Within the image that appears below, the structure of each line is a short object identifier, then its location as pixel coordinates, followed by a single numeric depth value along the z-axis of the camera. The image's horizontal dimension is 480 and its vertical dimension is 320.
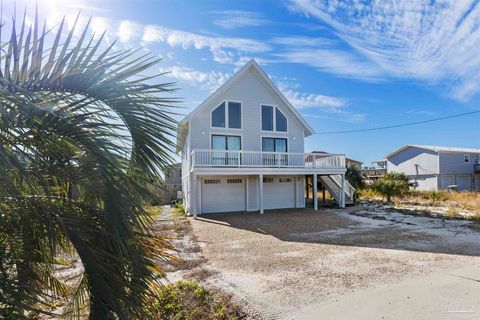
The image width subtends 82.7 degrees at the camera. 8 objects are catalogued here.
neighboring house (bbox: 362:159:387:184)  36.62
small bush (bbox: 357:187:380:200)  21.97
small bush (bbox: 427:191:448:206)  18.38
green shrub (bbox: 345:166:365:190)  24.22
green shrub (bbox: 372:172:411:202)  18.36
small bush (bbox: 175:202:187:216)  15.80
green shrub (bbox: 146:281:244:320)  3.67
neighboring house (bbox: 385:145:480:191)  29.56
